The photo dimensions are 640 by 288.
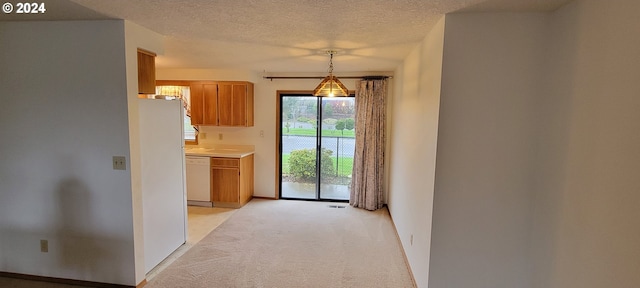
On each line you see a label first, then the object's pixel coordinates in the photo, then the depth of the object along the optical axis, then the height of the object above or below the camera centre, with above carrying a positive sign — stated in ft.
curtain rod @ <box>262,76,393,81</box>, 15.69 +2.20
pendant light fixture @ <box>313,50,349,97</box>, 11.92 +1.18
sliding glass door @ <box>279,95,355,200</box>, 16.92 -1.69
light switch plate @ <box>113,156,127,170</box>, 8.05 -1.34
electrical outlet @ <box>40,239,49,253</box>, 8.52 -3.85
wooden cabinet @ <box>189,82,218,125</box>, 16.47 +0.67
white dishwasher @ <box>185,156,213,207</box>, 15.72 -3.48
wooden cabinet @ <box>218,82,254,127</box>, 16.26 +0.68
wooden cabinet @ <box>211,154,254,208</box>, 15.61 -3.51
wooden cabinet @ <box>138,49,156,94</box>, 8.56 +1.21
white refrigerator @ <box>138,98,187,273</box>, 8.91 -2.11
